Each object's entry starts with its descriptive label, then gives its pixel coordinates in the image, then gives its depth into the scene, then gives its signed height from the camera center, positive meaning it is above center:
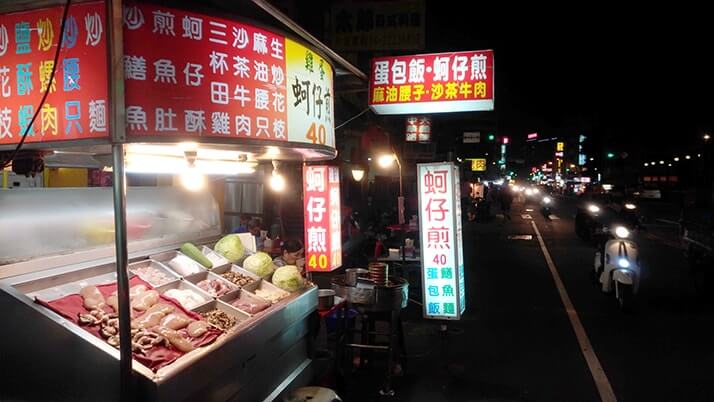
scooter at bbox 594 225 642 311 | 9.89 -1.97
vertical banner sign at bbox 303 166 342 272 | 7.07 -0.48
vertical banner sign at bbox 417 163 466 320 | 7.42 -0.96
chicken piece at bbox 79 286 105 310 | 4.22 -1.03
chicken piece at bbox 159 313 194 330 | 4.41 -1.31
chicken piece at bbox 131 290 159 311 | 4.61 -1.15
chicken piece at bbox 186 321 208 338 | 4.41 -1.39
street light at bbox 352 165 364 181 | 16.83 +0.51
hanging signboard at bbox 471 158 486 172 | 51.34 +2.16
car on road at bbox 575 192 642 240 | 12.88 -0.98
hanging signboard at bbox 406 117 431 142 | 21.94 +2.70
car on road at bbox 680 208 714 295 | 10.50 -1.57
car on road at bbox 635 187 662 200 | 29.55 -0.81
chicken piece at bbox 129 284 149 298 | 4.79 -1.09
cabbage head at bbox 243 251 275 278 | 6.55 -1.13
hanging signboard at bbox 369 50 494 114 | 7.56 +1.75
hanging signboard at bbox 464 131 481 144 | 38.26 +4.01
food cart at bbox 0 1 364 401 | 2.96 +0.35
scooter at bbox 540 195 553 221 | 31.79 -2.02
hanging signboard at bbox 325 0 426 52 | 11.92 +4.29
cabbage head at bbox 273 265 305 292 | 6.22 -1.27
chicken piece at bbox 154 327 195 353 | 4.07 -1.38
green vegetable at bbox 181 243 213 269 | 6.17 -0.91
